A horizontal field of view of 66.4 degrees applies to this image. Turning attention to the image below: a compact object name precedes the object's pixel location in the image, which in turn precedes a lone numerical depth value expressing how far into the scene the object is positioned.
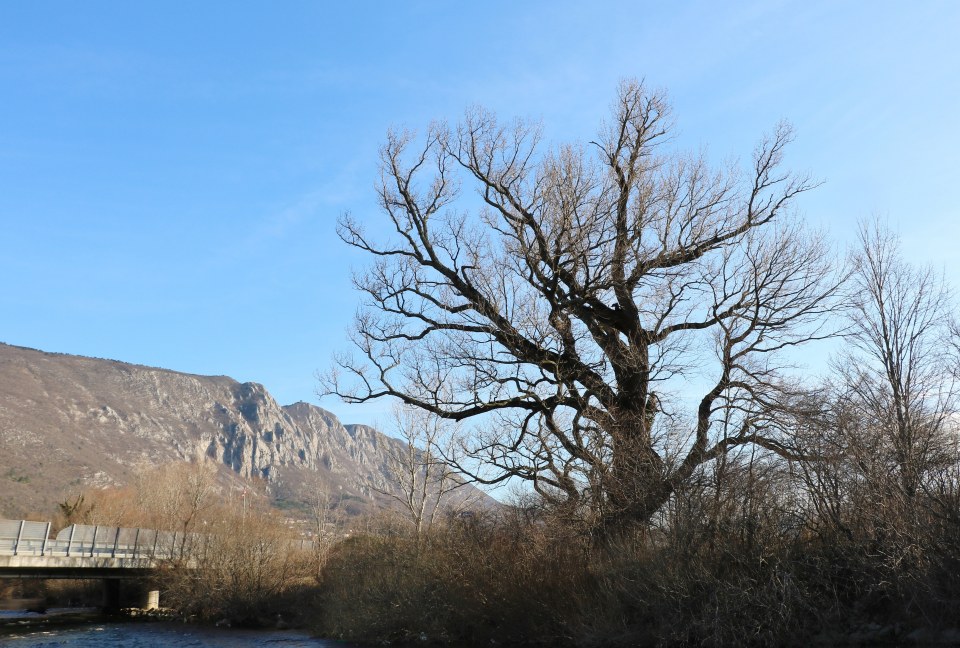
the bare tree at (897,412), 16.54
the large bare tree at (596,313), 20.67
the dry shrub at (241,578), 35.66
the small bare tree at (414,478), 43.09
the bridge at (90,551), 34.34
